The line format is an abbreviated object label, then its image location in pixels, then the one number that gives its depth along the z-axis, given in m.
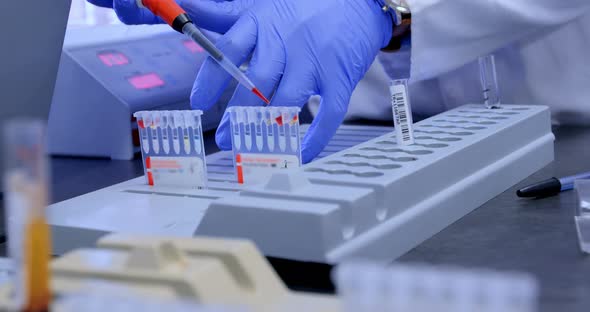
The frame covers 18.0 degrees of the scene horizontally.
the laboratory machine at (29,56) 1.18
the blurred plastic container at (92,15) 1.71
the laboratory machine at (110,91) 1.38
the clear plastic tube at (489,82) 1.32
